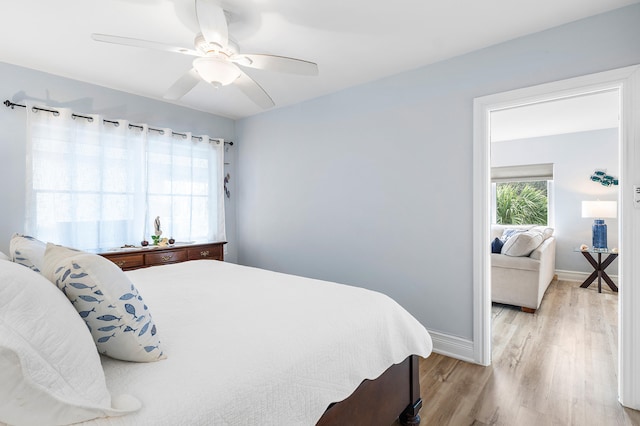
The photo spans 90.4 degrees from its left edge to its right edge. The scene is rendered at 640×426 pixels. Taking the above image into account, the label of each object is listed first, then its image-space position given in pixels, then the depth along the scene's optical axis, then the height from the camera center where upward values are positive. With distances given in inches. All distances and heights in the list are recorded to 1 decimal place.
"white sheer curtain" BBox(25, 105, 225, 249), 110.2 +12.5
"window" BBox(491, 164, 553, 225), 222.4 +15.8
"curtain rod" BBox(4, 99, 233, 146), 104.4 +36.0
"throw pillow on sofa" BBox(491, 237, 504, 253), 157.6 -15.3
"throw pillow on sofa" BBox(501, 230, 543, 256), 145.5 -13.8
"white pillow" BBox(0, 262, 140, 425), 26.4 -13.5
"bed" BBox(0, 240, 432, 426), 35.6 -19.5
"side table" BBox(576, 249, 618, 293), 172.4 -28.7
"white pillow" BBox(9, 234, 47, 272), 53.4 -7.0
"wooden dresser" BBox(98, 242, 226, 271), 114.0 -16.2
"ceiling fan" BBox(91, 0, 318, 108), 63.5 +36.0
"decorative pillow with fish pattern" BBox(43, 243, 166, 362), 38.5 -11.3
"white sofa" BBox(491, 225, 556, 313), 139.9 -28.8
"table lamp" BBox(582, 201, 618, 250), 177.0 +0.4
